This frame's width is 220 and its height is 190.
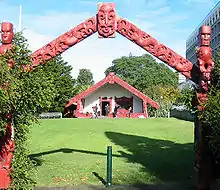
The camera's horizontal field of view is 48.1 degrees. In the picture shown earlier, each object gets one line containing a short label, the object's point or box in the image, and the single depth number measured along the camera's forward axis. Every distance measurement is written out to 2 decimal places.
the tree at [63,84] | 25.97
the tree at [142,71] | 50.18
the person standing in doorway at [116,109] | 24.64
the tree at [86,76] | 66.76
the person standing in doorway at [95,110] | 23.63
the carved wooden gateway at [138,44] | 5.62
